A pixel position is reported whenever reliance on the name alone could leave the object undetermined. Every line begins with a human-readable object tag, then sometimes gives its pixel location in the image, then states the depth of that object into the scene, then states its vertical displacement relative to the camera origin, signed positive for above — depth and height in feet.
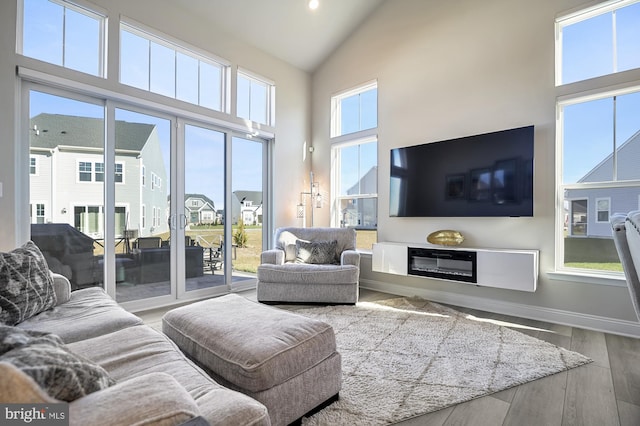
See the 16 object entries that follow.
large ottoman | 4.30 -2.21
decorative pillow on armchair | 12.62 -1.71
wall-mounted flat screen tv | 10.16 +1.36
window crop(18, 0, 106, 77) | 8.82 +5.44
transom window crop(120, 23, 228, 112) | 10.62 +5.55
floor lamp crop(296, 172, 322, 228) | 16.49 +0.59
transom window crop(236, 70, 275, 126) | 14.12 +5.56
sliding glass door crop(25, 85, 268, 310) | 9.32 +0.44
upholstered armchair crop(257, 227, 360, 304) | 11.23 -2.54
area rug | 5.36 -3.43
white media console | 9.45 -1.84
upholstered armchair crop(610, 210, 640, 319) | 5.19 -0.65
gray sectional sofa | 2.11 -1.92
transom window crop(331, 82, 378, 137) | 14.75 +5.24
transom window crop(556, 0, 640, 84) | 8.95 +5.36
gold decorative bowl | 11.27 -0.96
